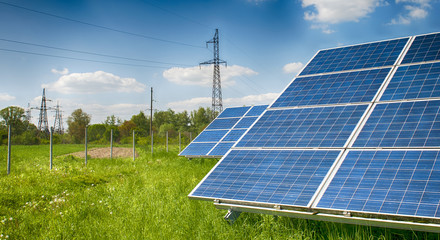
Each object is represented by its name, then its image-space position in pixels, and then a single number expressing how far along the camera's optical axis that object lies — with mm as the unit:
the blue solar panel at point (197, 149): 15021
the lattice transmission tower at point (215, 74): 44625
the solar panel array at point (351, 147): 4738
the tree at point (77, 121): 93225
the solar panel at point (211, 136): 16169
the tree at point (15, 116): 70638
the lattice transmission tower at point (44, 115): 66794
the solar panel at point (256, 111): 17109
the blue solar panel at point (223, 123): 17327
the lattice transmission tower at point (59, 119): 81625
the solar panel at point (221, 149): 14045
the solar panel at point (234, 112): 18552
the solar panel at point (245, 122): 16014
